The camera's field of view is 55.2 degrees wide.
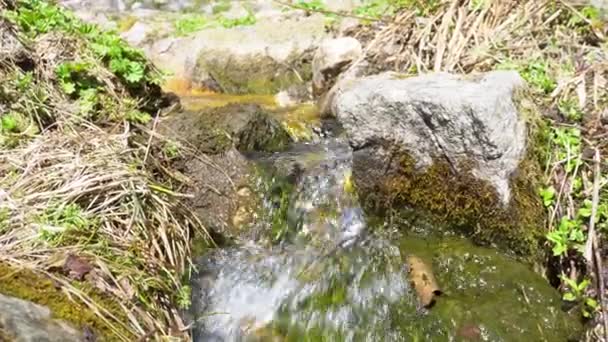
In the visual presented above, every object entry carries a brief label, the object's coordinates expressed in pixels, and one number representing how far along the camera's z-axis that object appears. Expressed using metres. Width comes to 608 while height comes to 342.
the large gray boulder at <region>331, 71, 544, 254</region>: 3.06
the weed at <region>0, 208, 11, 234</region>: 2.57
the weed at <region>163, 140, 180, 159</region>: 3.76
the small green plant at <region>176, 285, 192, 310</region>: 2.73
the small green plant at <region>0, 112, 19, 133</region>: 3.30
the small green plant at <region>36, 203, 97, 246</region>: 2.54
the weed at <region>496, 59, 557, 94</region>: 3.75
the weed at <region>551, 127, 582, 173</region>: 3.13
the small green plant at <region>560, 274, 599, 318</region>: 2.74
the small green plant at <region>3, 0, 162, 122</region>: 3.91
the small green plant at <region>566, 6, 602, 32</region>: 4.46
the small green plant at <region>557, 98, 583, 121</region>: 3.37
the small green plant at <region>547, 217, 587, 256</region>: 2.91
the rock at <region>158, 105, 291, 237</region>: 3.70
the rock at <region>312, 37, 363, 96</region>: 6.05
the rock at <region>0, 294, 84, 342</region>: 1.83
